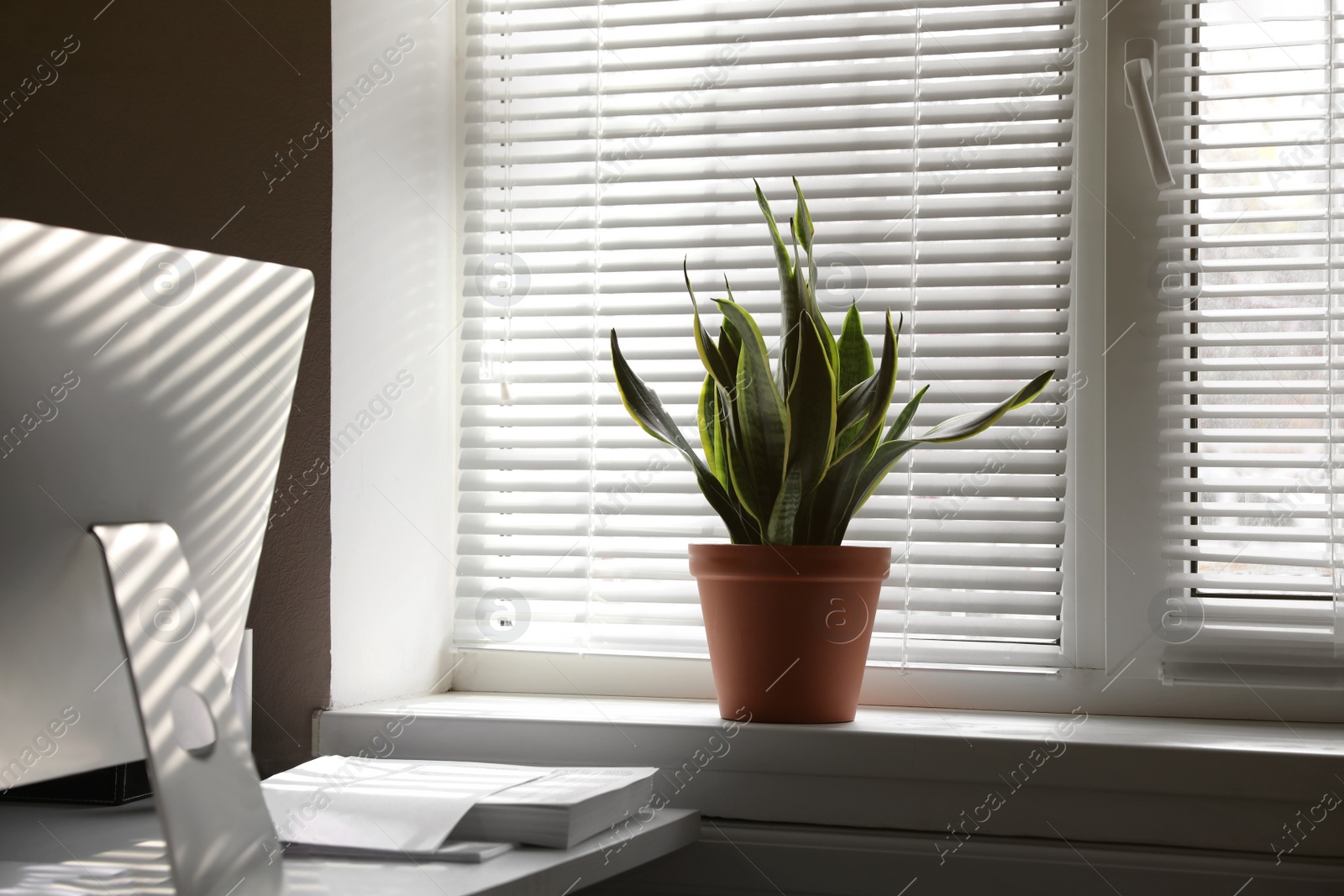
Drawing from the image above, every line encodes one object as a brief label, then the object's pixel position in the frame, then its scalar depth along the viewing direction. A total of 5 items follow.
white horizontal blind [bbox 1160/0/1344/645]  2.76
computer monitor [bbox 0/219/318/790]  2.28
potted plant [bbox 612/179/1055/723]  2.65
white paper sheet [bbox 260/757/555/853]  2.50
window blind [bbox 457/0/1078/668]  2.82
